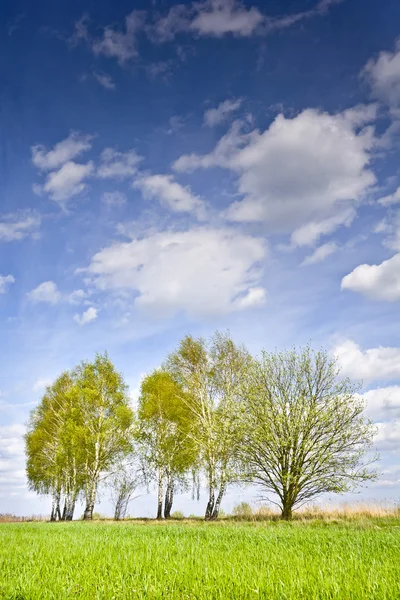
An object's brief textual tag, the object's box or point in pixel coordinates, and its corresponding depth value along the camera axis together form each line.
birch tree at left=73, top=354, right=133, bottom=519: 36.91
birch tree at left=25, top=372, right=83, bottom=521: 39.44
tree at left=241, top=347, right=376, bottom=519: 23.84
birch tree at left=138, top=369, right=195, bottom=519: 34.94
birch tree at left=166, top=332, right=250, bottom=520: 28.36
